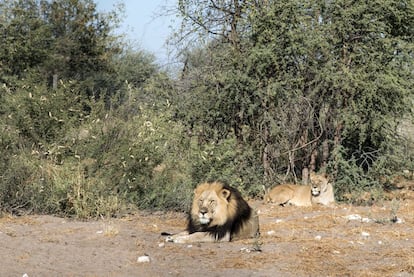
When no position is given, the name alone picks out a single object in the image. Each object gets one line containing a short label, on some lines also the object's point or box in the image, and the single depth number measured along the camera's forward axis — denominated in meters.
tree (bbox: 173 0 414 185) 24.98
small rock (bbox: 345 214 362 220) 19.78
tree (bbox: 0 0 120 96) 61.81
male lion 15.61
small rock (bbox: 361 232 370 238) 16.69
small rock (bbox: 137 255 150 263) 13.64
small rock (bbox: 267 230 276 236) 17.22
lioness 23.81
